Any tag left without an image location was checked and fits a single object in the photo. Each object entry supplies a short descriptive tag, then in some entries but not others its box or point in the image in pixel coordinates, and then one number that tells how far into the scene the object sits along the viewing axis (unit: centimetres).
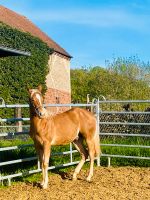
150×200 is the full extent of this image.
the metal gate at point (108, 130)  946
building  3144
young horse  826
